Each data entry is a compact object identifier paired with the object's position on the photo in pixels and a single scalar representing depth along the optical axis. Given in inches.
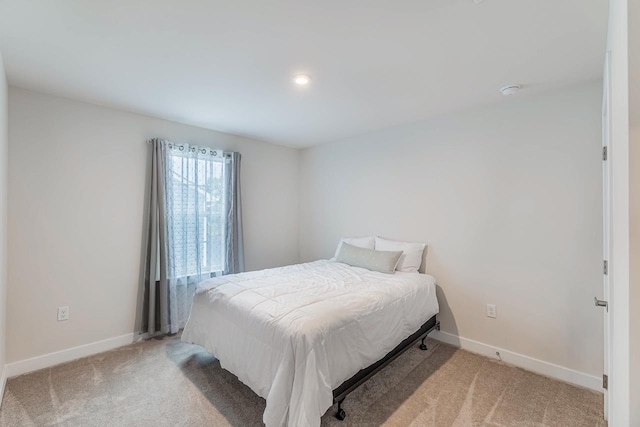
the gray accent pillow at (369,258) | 115.0
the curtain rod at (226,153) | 140.5
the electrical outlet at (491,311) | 103.6
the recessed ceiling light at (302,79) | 84.4
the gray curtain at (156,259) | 115.6
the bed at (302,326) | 62.0
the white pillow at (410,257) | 117.9
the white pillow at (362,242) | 133.6
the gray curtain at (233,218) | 141.3
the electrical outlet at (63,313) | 99.0
